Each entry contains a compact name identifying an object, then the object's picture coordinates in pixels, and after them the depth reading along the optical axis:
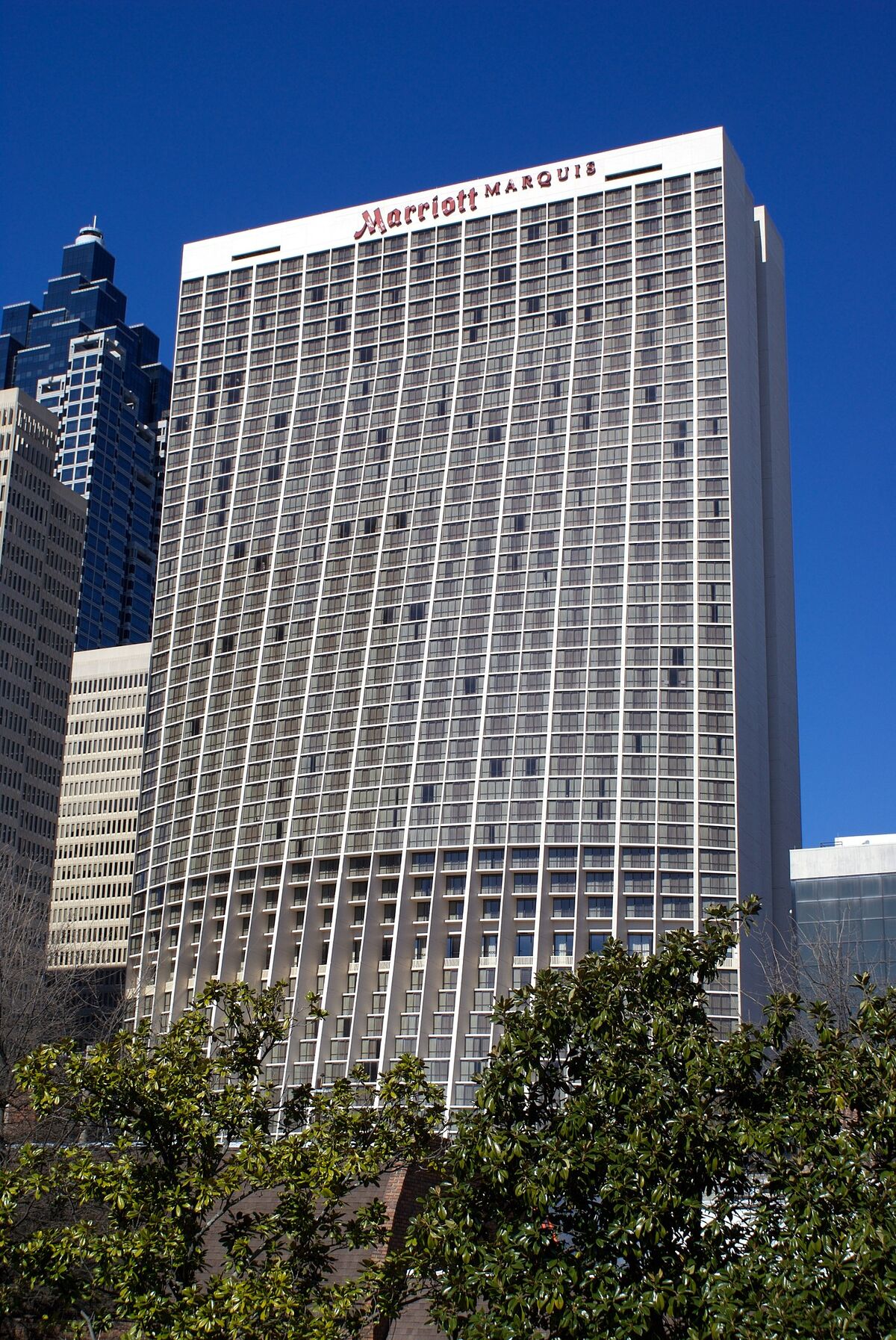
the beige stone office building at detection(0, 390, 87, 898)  188.00
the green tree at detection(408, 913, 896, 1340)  37.41
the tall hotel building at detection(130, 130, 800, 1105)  139.62
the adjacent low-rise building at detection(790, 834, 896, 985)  110.50
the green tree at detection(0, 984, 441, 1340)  43.56
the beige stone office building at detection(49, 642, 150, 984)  162.86
